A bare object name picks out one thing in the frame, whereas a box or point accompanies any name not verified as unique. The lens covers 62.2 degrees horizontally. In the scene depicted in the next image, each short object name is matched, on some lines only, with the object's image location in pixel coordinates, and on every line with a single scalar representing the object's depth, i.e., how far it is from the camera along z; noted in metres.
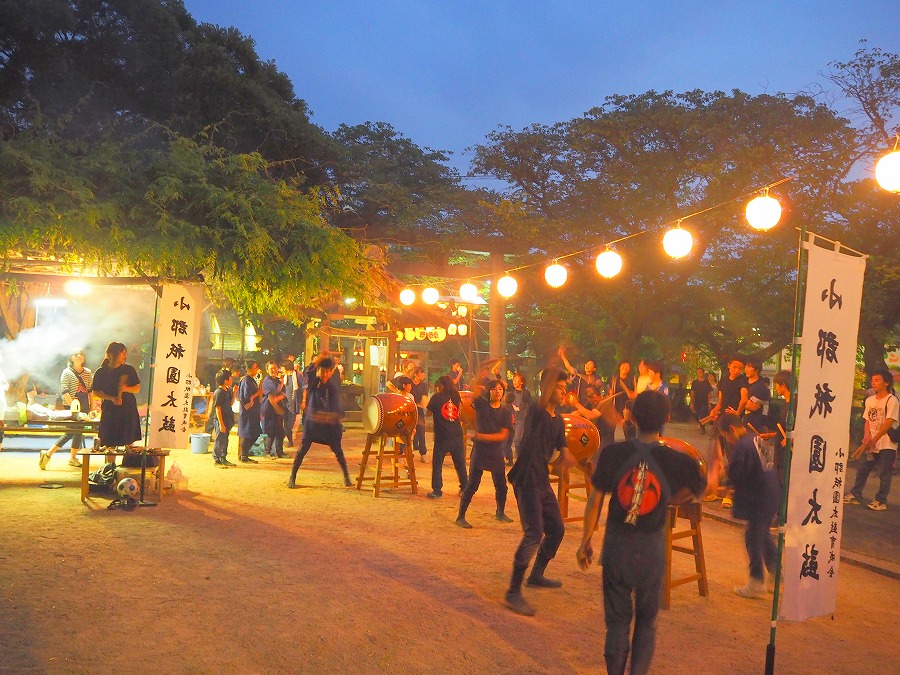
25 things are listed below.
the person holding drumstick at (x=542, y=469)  5.82
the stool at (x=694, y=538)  6.03
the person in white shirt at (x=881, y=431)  9.88
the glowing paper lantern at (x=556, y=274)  13.44
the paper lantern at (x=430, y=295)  16.89
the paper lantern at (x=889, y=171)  6.60
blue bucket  14.15
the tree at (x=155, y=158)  8.61
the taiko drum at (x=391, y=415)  10.12
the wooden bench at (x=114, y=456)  8.94
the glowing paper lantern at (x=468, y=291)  17.03
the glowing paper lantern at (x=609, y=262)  11.85
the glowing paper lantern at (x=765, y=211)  8.27
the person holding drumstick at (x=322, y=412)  10.37
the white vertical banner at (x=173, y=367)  9.29
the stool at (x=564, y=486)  8.68
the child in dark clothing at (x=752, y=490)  5.98
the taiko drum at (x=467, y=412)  10.44
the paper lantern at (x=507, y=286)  15.38
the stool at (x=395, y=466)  10.09
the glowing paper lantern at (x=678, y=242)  9.87
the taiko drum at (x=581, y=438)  8.48
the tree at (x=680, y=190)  19.20
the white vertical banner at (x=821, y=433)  4.61
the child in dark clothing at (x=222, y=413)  12.62
